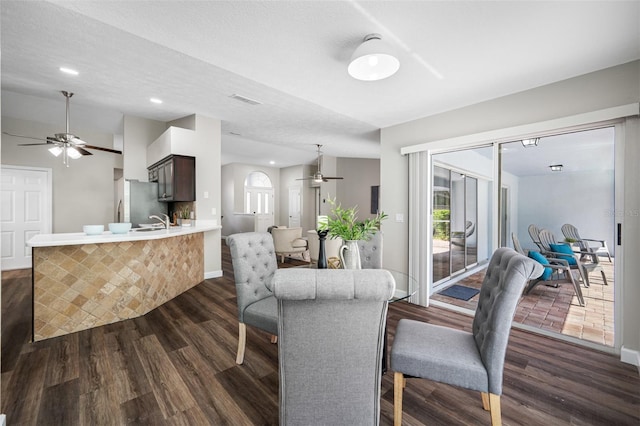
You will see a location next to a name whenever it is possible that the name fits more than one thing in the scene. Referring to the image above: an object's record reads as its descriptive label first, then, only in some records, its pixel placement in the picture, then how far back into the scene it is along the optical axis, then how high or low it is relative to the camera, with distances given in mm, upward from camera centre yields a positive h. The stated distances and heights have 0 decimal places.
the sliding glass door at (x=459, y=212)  4223 +18
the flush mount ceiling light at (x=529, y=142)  2955 +794
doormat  3920 -1209
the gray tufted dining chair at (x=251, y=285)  2004 -599
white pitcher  1953 -303
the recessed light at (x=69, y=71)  2793 +1493
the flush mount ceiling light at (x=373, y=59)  2000 +1169
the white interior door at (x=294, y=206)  9648 +236
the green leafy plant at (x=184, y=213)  4527 -14
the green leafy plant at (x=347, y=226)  1901 -98
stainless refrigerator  4484 +184
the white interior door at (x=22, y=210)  4824 +34
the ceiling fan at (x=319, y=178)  6867 +898
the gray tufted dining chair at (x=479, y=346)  1317 -755
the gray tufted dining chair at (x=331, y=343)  1056 -568
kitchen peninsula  2508 -696
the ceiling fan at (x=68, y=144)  3516 +919
